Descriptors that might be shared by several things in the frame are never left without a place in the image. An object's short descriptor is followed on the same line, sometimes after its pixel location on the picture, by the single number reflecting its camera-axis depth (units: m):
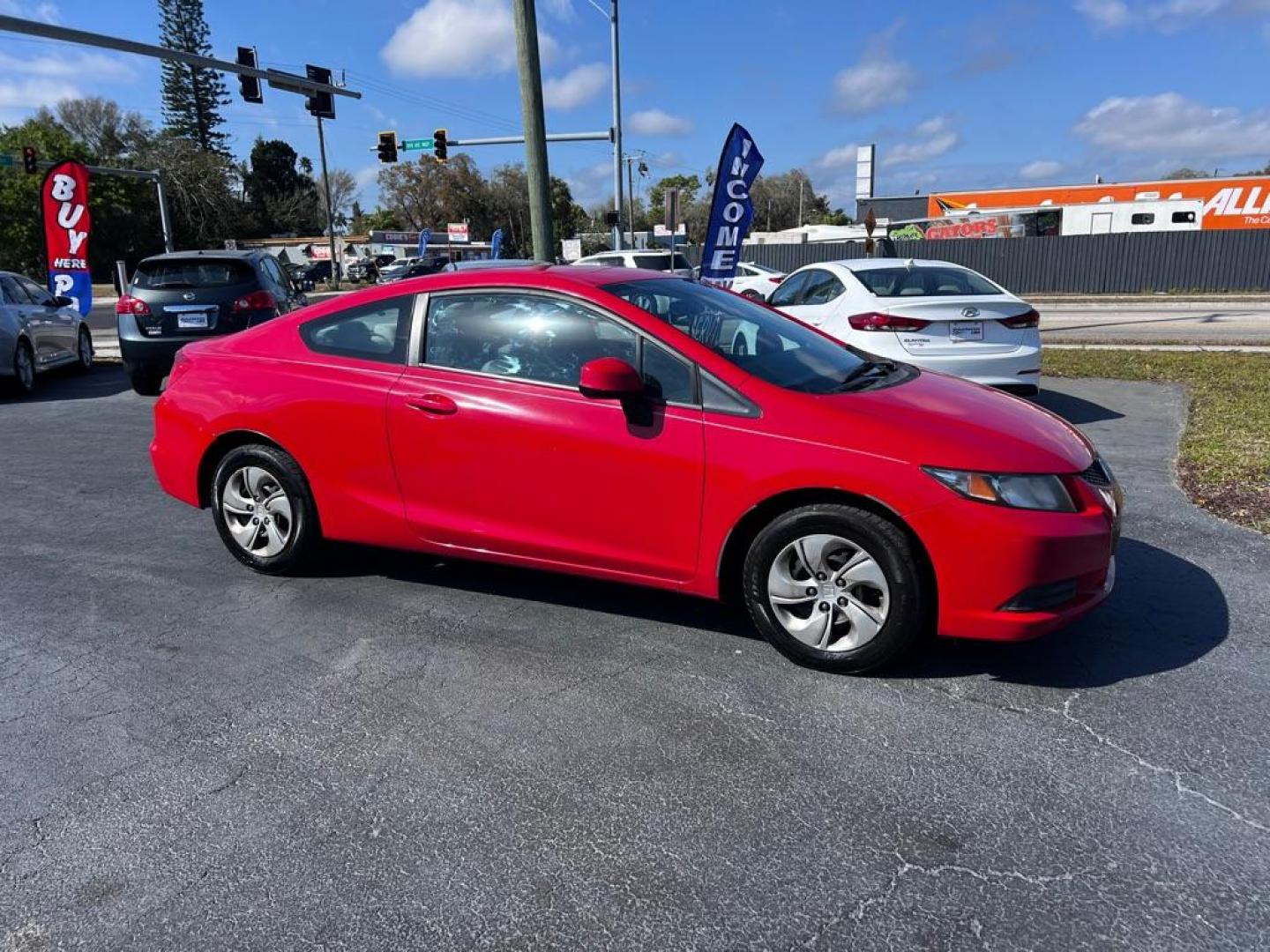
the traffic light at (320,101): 23.03
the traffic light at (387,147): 29.17
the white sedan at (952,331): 7.68
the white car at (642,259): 19.39
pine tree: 77.69
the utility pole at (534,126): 10.13
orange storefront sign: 34.88
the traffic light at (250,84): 21.28
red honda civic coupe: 3.46
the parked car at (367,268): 55.34
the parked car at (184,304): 10.32
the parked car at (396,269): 45.82
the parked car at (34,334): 10.95
